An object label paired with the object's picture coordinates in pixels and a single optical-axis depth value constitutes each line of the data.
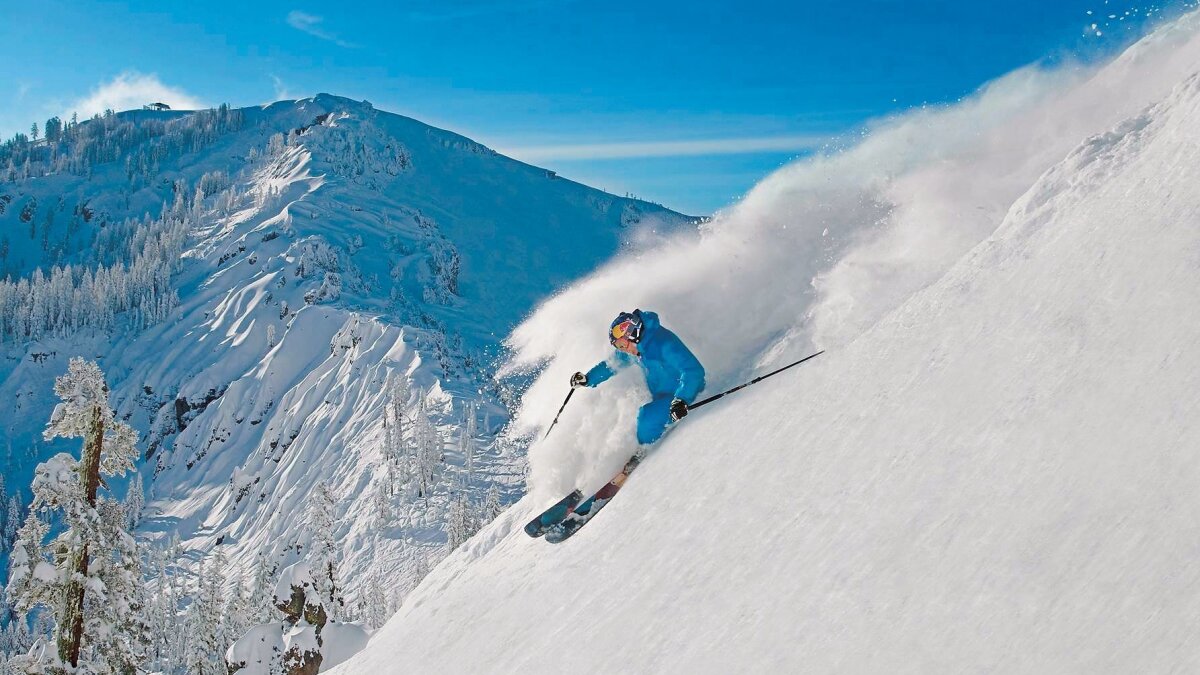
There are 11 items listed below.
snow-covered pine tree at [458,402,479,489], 94.34
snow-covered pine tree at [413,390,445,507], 94.19
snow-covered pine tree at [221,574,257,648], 46.16
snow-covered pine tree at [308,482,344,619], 43.81
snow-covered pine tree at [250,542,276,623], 42.44
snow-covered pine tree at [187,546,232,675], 44.22
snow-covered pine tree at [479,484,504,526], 74.00
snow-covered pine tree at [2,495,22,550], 133.12
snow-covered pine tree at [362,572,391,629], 57.72
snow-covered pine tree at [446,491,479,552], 70.31
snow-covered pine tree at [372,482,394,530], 90.25
